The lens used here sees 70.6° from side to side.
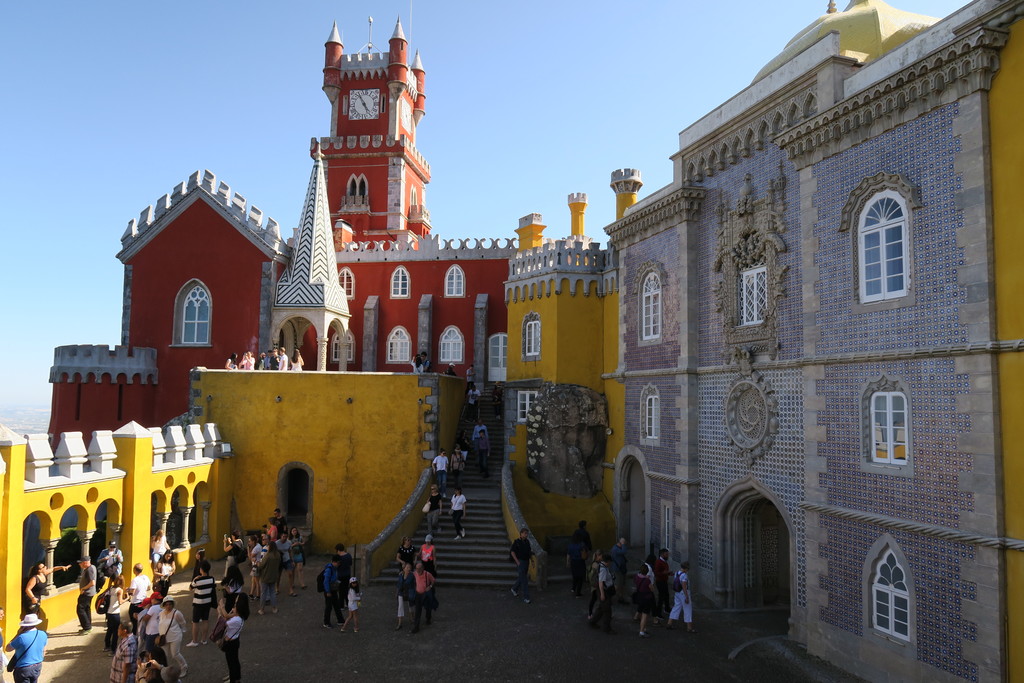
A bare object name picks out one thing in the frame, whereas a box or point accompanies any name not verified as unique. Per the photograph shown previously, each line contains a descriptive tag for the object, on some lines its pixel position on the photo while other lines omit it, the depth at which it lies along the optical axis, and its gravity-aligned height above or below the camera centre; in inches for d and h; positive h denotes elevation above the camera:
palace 398.9 +12.9
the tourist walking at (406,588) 536.4 -149.3
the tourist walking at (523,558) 601.3 -142.4
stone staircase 664.4 -156.2
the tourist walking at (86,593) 517.7 -148.7
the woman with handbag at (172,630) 427.5 -146.2
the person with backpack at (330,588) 539.2 -150.6
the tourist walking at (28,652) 366.9 -135.9
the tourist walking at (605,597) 534.3 -155.8
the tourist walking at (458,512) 713.0 -123.6
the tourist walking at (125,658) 369.7 -139.3
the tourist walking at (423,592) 527.5 -151.6
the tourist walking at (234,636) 413.7 -143.7
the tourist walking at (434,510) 724.7 -124.8
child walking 523.2 -154.6
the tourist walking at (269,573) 574.2 -148.7
